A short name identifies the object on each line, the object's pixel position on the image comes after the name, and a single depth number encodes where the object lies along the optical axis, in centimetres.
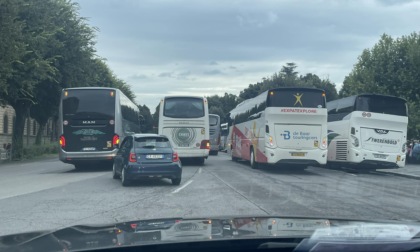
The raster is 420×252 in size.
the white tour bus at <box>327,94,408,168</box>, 2352
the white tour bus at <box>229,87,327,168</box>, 2183
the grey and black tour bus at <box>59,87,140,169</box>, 2258
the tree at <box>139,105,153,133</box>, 12026
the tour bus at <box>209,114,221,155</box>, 4616
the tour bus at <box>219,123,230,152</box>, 5574
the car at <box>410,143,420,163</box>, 3553
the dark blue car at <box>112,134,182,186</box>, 1586
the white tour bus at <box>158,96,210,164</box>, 2638
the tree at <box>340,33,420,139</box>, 3888
